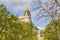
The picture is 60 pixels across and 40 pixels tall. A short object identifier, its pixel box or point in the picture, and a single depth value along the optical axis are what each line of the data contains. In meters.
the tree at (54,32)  24.16
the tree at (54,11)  23.72
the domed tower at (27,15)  170.02
